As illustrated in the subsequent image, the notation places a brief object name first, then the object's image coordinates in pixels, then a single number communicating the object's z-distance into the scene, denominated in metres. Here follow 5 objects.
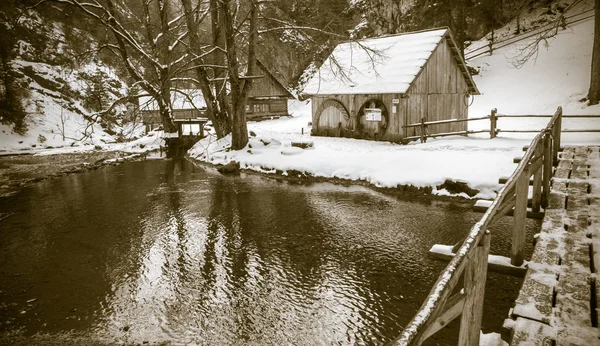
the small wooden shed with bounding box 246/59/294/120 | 38.66
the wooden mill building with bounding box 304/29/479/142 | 20.23
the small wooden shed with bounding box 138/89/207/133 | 38.40
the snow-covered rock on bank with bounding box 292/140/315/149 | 18.55
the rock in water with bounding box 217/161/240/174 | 18.08
